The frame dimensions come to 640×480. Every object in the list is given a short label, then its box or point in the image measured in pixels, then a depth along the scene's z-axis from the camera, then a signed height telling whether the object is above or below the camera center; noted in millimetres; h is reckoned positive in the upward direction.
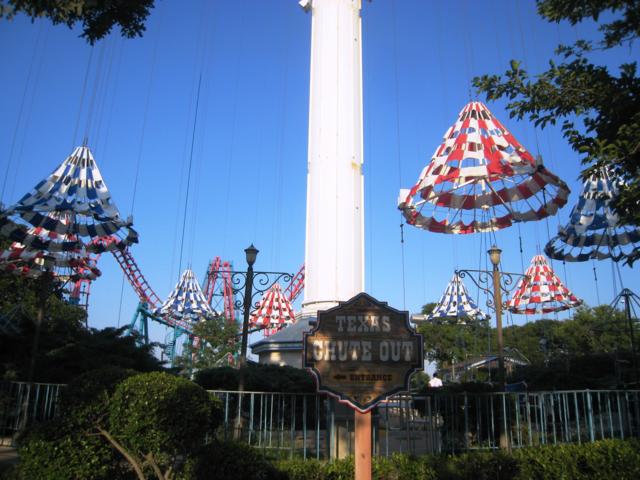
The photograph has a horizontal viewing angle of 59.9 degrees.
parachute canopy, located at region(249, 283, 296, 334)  39656 +6591
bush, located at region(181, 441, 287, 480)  7320 -707
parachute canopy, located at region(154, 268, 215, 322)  43125 +7910
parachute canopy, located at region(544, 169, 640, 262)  20531 +6778
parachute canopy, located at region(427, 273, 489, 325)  37250 +6926
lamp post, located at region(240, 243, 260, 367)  11950 +2518
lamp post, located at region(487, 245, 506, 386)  13328 +2922
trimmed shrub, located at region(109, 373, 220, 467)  7020 -100
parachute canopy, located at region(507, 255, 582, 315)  33656 +7041
